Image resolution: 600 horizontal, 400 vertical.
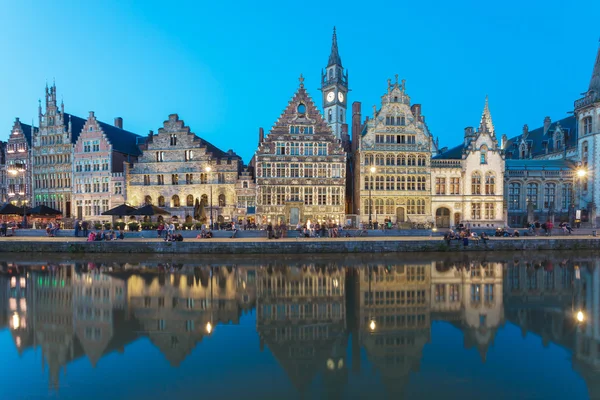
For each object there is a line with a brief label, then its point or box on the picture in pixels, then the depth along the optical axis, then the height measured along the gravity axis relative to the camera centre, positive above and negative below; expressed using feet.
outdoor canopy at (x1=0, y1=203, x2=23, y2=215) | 111.34 -4.22
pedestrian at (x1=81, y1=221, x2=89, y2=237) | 98.91 -9.44
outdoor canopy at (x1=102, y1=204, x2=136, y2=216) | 100.12 -4.10
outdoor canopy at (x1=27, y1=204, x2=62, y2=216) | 115.24 -4.76
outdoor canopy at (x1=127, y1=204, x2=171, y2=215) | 99.40 -4.06
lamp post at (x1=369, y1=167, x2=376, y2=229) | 110.30 +5.92
